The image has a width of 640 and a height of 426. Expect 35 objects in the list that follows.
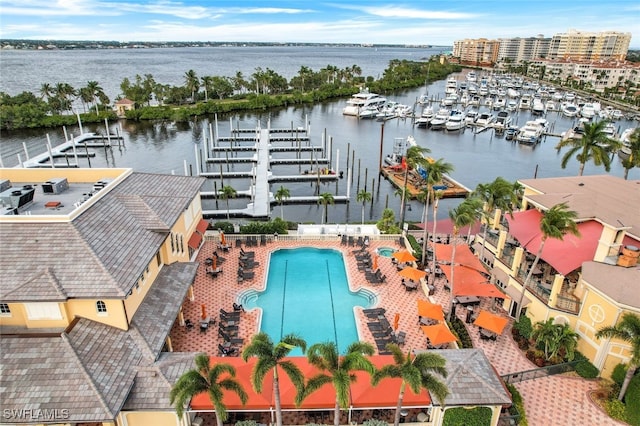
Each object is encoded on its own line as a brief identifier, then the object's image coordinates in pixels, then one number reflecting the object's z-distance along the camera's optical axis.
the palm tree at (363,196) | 47.65
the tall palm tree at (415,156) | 35.28
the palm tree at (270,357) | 14.75
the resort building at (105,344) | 16.39
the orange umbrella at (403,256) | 31.75
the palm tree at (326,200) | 45.72
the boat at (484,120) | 95.12
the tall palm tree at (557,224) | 22.41
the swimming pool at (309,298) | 25.94
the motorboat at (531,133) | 83.69
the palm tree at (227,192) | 47.12
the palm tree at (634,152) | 42.28
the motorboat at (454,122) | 91.69
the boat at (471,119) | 96.12
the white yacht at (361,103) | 107.71
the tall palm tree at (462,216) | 25.73
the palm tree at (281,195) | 47.03
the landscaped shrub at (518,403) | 19.23
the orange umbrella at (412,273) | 29.55
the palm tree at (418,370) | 15.30
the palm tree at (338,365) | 14.80
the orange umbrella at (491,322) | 24.51
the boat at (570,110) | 109.34
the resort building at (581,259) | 22.02
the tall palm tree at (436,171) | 30.64
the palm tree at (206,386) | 14.91
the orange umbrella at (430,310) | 25.14
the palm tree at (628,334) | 18.75
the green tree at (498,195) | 28.48
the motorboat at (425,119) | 96.38
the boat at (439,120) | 93.88
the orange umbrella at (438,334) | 22.85
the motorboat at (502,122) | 91.00
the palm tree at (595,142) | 40.50
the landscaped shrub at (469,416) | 18.22
